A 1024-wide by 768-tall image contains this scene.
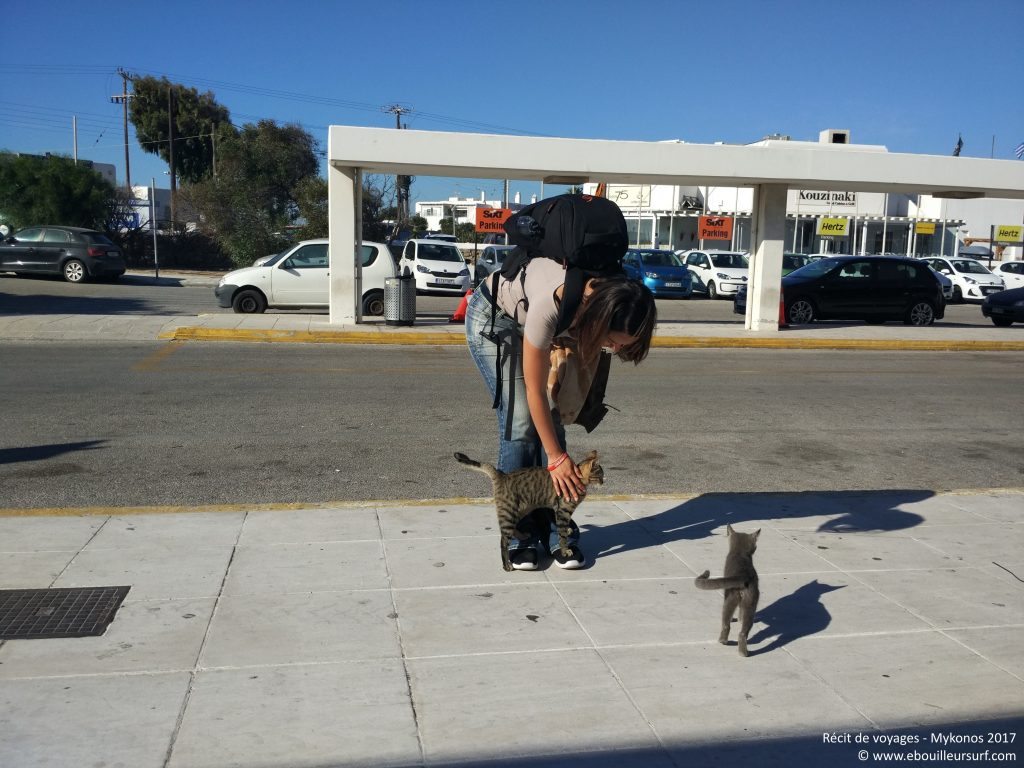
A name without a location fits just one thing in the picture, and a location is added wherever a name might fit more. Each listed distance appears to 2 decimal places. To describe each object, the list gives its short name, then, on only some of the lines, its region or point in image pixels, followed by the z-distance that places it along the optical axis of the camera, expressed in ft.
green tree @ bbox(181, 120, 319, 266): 112.27
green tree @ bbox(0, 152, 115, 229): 108.78
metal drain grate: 12.39
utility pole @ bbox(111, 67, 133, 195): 175.94
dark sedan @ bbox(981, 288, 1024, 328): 71.31
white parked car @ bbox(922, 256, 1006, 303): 104.01
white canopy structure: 53.36
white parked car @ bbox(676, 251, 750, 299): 97.45
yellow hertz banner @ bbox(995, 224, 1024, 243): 143.23
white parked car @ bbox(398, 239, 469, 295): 85.35
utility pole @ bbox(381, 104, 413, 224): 147.37
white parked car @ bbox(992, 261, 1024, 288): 103.95
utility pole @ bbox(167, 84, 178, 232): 147.13
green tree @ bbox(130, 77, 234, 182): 187.42
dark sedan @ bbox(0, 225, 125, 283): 85.81
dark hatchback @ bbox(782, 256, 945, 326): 67.67
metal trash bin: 55.98
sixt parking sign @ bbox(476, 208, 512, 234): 105.70
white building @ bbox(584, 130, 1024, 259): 139.54
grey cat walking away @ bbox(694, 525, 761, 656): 11.98
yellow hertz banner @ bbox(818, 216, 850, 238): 136.87
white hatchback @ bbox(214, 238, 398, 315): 61.05
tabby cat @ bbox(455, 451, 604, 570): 14.23
